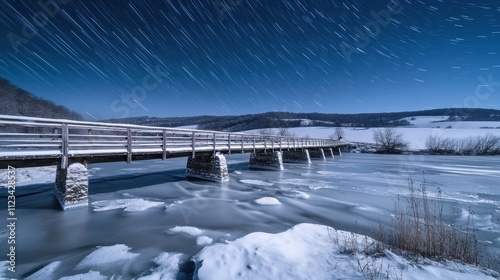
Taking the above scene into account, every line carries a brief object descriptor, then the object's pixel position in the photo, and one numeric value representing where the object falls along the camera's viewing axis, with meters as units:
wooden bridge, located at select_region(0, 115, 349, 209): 7.34
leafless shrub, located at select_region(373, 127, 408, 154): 58.13
